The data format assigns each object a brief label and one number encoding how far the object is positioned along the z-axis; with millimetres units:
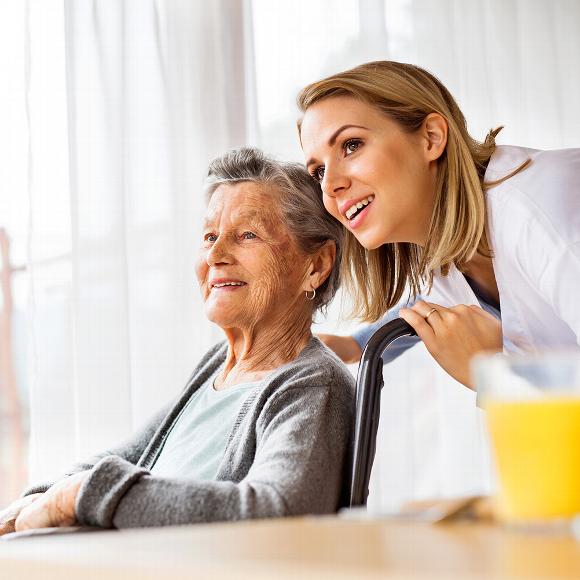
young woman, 1390
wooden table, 364
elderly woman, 1097
